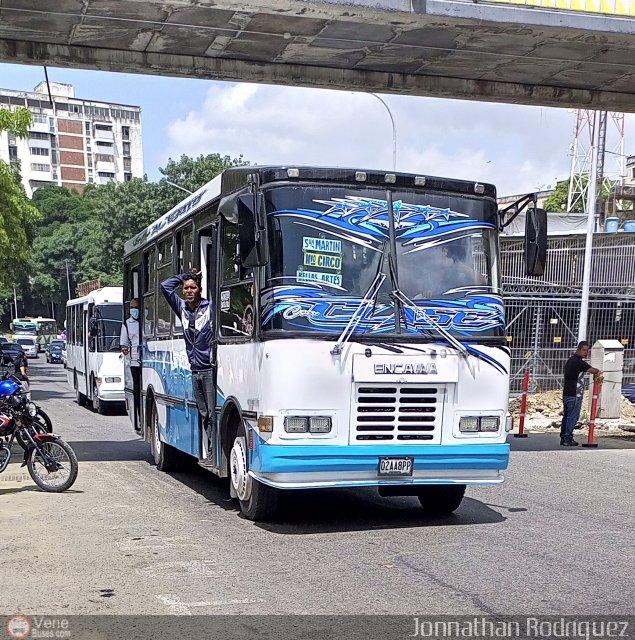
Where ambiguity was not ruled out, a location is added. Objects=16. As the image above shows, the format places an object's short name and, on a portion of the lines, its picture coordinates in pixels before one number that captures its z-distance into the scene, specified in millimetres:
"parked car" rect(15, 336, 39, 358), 68625
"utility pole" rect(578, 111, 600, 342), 25753
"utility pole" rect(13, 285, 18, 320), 102150
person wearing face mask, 14586
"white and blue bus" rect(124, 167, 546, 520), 8070
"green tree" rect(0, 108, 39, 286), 24156
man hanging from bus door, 9711
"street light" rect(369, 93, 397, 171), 25953
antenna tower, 29109
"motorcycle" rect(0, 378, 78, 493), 10469
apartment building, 133000
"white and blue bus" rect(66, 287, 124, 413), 22875
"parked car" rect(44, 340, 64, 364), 66062
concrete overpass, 12239
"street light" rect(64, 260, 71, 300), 89012
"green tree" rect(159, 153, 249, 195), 52969
